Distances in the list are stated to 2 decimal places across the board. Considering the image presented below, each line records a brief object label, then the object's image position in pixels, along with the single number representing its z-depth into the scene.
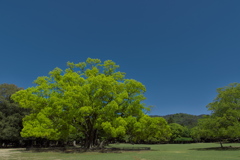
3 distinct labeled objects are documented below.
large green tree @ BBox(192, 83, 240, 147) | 31.67
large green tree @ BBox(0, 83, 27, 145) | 45.12
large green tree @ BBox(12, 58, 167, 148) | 28.34
